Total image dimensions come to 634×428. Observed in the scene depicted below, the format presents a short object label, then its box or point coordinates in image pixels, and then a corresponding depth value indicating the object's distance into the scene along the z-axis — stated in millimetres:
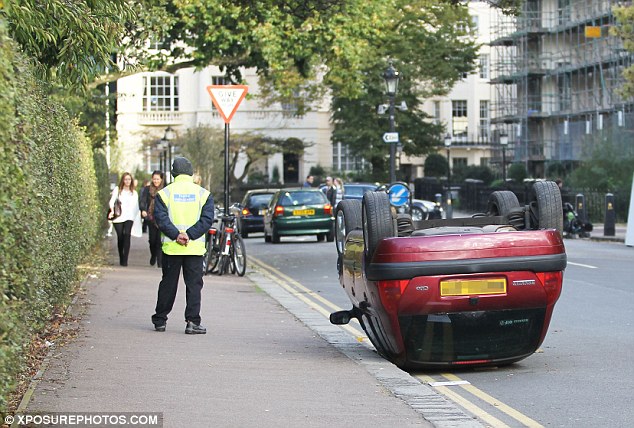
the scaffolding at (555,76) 66000
